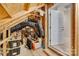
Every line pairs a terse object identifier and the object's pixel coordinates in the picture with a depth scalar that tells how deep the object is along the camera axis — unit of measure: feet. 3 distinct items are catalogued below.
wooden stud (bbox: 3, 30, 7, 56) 4.81
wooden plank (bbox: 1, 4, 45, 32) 4.77
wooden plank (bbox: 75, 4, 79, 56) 4.83
